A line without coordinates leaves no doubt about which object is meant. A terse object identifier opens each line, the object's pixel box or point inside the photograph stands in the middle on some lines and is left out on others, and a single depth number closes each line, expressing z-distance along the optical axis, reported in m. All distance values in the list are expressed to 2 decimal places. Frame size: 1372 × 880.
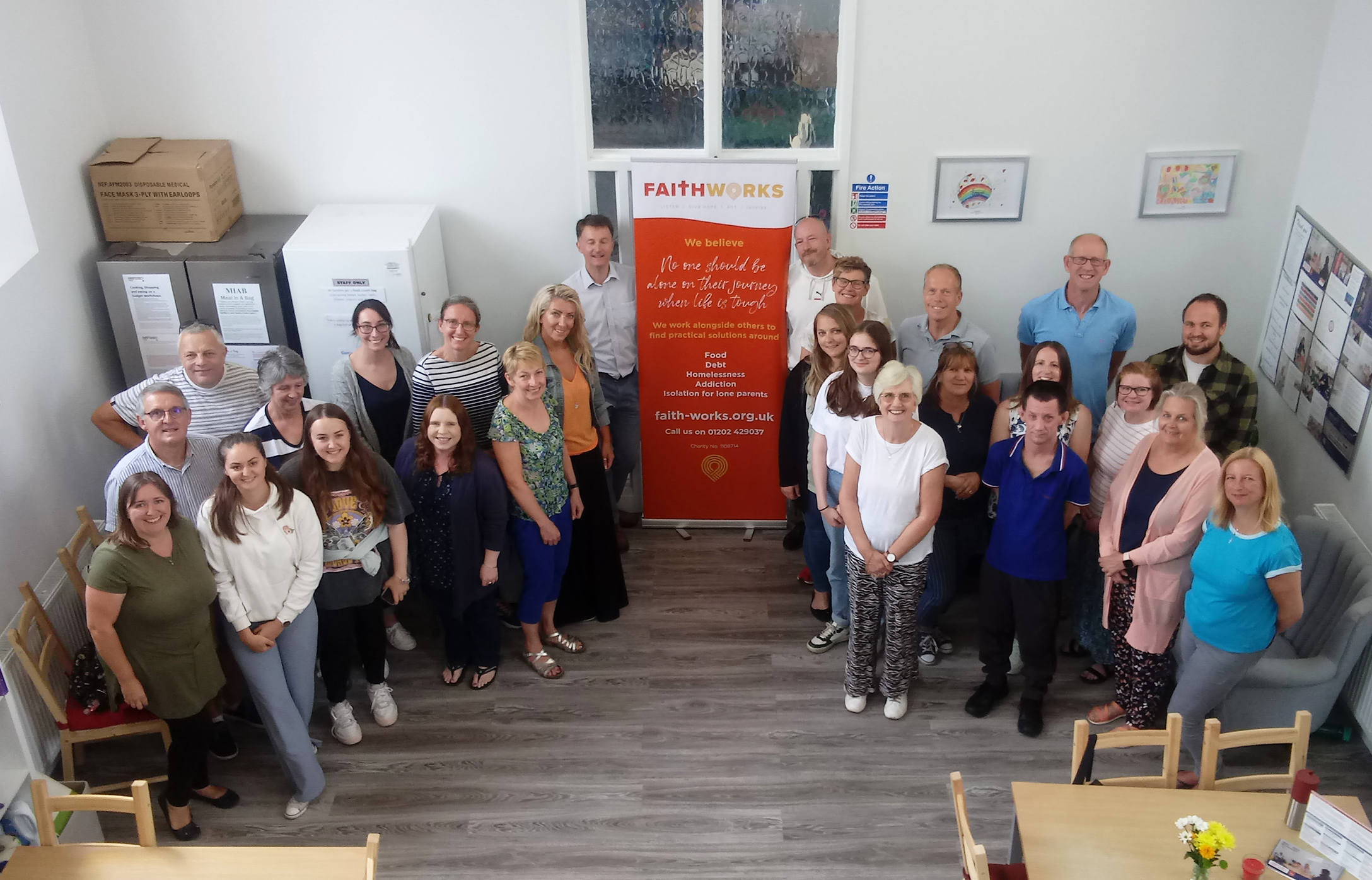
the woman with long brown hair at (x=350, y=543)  3.78
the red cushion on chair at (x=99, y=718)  3.92
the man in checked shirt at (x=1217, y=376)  4.50
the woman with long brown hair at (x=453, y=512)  4.04
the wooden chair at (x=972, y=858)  2.68
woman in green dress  3.40
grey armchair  3.92
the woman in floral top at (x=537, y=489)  4.16
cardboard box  4.82
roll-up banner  5.12
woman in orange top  4.48
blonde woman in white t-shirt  3.93
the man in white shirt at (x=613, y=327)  5.04
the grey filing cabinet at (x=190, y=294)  4.78
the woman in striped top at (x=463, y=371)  4.36
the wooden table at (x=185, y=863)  2.93
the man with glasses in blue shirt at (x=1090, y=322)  4.79
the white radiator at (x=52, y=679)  3.86
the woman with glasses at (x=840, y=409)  4.11
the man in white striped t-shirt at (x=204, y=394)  4.09
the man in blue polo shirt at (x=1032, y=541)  3.95
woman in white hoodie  3.55
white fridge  4.73
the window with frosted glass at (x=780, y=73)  5.02
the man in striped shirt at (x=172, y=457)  3.70
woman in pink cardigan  3.75
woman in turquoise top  3.43
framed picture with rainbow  5.14
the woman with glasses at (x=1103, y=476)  4.00
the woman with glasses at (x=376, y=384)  4.34
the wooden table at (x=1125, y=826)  2.87
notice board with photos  4.42
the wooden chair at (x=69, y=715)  3.84
